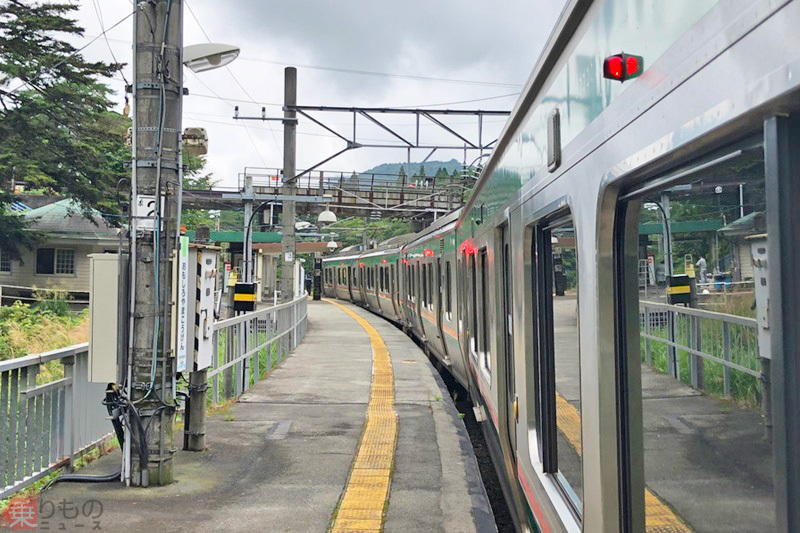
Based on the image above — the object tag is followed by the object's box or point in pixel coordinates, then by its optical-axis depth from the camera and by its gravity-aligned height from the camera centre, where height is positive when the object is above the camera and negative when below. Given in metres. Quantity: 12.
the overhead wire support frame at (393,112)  15.51 +3.63
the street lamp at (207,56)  5.75 +1.81
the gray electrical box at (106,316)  5.31 -0.16
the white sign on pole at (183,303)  5.55 -0.08
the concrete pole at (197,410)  6.16 -0.95
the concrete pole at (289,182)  16.44 +2.45
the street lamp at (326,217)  19.84 +1.92
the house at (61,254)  30.27 +1.60
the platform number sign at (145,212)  5.33 +0.56
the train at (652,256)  1.20 +0.08
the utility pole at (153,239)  5.30 +0.37
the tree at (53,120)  22.31 +5.32
